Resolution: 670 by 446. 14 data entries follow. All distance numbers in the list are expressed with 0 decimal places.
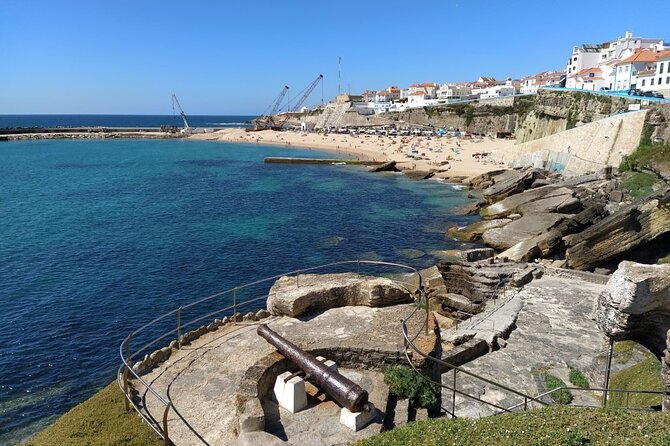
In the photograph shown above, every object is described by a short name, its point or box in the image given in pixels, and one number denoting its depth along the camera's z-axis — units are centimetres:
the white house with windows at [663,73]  5645
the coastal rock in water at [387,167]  7262
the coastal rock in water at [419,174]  6525
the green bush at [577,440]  624
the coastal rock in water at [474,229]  3460
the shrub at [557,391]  1183
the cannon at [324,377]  802
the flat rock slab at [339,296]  1305
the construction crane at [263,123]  15025
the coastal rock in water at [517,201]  3740
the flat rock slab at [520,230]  3027
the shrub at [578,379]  1262
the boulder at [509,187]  4403
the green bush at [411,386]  923
